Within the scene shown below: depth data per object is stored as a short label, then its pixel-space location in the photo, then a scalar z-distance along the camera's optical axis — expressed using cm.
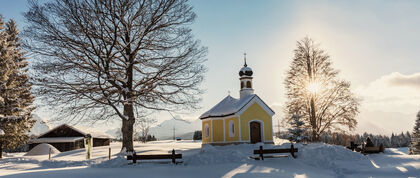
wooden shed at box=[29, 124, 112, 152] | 3934
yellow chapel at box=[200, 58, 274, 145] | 2536
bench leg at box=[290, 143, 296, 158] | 1587
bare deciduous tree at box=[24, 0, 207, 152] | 1508
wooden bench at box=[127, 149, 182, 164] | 1401
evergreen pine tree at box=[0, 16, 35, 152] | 2358
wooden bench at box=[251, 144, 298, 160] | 1535
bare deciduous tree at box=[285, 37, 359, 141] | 2431
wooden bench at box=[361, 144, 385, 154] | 1958
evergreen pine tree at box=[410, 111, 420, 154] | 3456
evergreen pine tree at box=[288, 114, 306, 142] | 2456
